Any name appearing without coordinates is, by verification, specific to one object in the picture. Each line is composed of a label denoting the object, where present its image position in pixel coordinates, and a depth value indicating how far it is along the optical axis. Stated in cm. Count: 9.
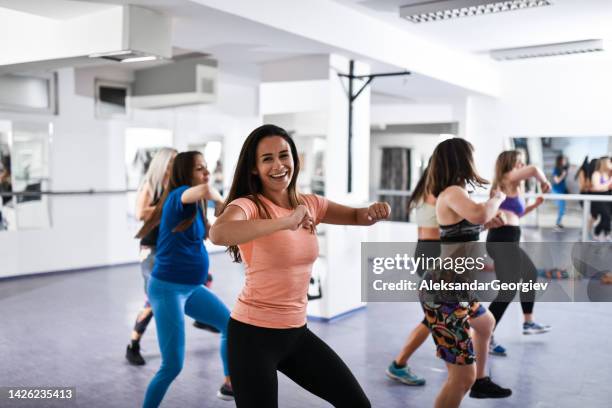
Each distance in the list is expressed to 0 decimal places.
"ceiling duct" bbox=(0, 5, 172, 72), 403
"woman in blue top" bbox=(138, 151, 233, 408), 276
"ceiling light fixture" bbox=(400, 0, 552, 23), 451
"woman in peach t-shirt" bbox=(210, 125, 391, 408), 188
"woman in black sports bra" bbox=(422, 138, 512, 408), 255
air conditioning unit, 678
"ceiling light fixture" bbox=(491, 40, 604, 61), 618
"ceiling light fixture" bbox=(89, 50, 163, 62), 414
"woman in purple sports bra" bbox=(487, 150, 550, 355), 412
